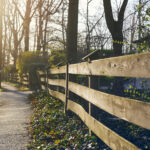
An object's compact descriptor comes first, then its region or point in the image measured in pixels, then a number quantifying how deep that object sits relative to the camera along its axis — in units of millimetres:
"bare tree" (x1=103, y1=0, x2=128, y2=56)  11461
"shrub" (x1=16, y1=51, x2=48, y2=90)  18672
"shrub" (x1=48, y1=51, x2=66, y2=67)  14098
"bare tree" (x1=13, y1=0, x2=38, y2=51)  21884
